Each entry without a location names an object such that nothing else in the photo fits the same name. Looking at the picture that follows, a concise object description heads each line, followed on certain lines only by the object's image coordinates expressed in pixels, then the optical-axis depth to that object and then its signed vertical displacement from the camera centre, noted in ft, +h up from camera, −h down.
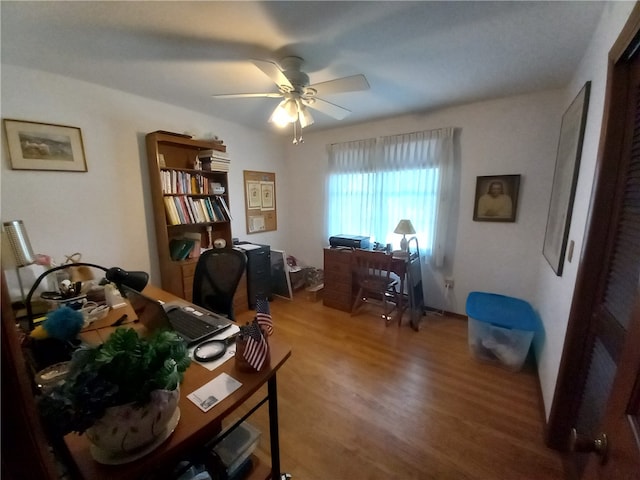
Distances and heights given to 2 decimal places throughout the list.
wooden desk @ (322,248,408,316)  9.89 -3.10
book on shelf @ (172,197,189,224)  8.31 -0.28
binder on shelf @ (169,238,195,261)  8.60 -1.59
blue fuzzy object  3.27 -1.63
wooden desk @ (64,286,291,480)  2.00 -2.11
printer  9.91 -1.57
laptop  3.35 -2.00
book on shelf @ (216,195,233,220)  9.49 -0.12
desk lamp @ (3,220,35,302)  4.77 -0.84
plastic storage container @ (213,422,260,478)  3.48 -3.52
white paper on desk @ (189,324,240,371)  3.23 -2.08
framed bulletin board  11.36 +0.05
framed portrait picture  8.07 +0.17
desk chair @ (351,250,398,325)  8.78 -2.75
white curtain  9.09 +0.64
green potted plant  1.69 -1.36
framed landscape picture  5.83 +1.36
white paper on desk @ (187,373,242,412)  2.63 -2.10
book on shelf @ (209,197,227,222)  9.39 -0.34
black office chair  5.93 -1.85
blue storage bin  6.41 -3.37
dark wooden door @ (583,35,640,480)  1.63 -1.15
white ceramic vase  1.85 -1.73
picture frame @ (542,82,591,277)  4.94 +0.57
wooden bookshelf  7.96 +0.10
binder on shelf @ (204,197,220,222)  9.20 -0.30
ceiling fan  5.13 +2.53
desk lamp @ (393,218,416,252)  9.09 -0.99
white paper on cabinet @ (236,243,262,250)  10.09 -1.83
